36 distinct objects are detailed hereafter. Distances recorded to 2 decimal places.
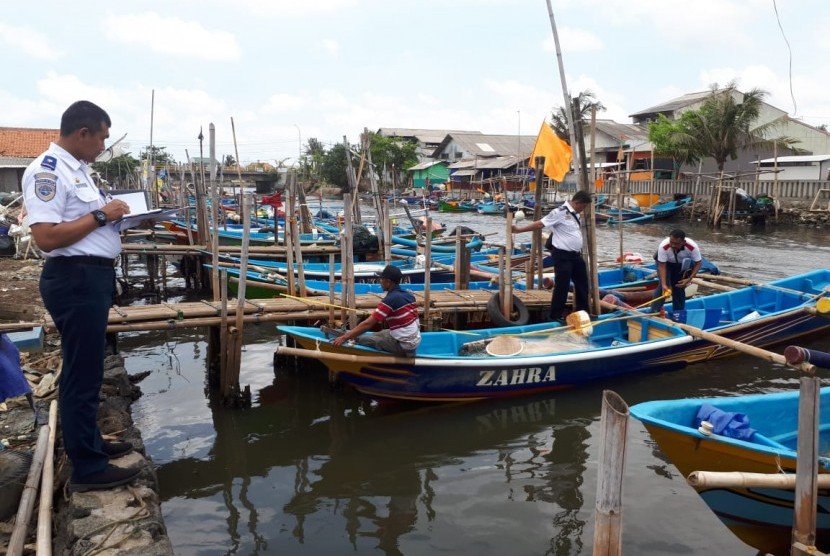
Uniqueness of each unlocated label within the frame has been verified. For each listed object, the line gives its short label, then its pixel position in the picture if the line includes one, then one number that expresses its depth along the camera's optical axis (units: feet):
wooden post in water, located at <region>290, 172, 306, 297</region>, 28.25
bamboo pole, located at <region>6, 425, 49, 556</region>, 10.38
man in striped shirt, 20.71
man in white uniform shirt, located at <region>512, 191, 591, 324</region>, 26.40
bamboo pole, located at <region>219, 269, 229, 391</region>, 22.47
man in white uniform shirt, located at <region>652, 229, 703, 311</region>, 27.84
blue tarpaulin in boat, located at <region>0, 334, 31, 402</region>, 12.07
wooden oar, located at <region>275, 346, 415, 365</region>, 20.99
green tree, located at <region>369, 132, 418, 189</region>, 158.71
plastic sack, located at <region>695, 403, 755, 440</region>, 13.42
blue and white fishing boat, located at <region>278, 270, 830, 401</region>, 22.00
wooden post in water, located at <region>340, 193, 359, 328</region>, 23.38
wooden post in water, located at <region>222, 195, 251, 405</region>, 22.18
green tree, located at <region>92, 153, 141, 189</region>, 121.97
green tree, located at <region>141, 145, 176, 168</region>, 151.75
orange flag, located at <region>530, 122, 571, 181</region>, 29.04
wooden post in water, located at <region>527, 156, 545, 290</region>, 29.23
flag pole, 24.18
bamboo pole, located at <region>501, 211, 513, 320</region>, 26.55
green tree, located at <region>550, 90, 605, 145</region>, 125.29
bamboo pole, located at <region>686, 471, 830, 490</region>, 10.32
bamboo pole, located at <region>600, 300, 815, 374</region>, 11.16
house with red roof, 88.92
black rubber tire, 27.20
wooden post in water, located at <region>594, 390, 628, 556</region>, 9.41
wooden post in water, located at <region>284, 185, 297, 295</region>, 29.35
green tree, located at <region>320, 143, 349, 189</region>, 161.17
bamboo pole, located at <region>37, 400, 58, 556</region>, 10.40
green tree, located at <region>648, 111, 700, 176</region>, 98.94
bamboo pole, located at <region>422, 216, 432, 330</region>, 25.71
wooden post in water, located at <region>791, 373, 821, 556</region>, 10.32
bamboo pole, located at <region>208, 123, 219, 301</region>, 29.07
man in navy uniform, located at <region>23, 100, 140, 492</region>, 10.25
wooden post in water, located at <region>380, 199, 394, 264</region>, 31.27
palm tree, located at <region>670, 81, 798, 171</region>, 92.27
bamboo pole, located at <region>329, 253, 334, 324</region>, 24.30
